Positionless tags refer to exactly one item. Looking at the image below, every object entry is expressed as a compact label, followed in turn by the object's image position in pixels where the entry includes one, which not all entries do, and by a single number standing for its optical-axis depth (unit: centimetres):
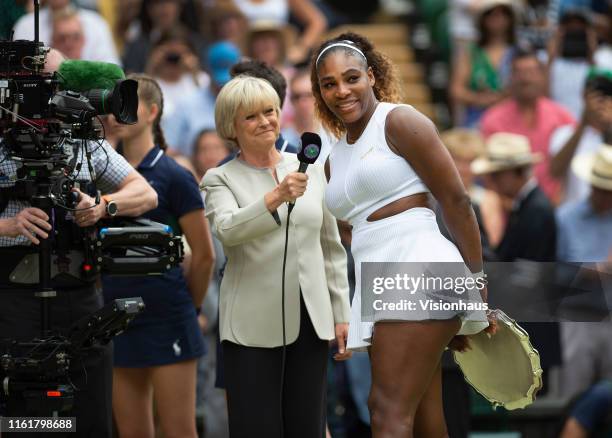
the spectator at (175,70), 2066
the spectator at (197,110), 1964
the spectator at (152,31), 2130
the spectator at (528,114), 2069
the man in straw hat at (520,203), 1655
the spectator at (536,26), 2316
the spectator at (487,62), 2234
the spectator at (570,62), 2231
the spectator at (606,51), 2270
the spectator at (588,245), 1539
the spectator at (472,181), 1752
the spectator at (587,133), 1961
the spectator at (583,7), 2375
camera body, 1068
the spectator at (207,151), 1756
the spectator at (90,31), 1914
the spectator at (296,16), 2287
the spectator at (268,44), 2128
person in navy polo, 1266
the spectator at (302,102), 1658
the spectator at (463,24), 2305
